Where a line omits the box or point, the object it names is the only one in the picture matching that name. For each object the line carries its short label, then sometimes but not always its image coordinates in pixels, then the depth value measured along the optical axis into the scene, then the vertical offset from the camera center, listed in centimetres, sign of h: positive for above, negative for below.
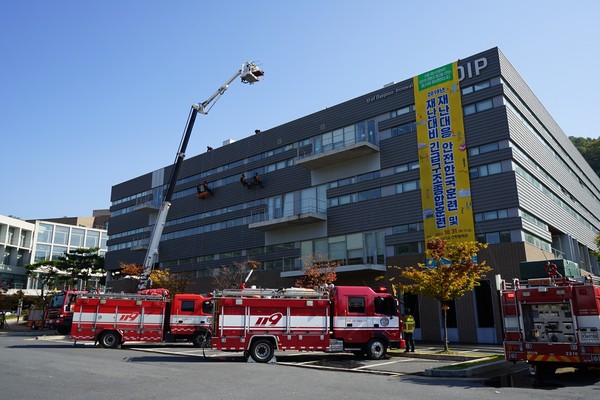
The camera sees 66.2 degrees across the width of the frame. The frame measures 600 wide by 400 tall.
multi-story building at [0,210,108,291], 7962 +1401
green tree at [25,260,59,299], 5444 +604
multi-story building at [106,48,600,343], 2569 +834
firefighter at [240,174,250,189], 3888 +1101
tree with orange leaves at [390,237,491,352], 1917 +166
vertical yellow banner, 2658 +921
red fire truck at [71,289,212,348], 2138 -11
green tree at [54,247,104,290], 5516 +614
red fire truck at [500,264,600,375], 1207 -18
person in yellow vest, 1917 -60
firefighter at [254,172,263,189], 3789 +1078
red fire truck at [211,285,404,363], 1692 -22
